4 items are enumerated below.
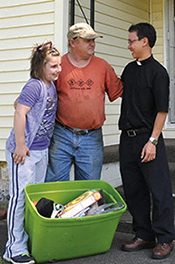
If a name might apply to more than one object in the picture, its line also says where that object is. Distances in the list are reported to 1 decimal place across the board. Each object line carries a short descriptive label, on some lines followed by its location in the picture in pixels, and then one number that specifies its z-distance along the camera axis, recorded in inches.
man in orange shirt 128.6
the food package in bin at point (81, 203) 120.0
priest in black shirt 119.3
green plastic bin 114.6
